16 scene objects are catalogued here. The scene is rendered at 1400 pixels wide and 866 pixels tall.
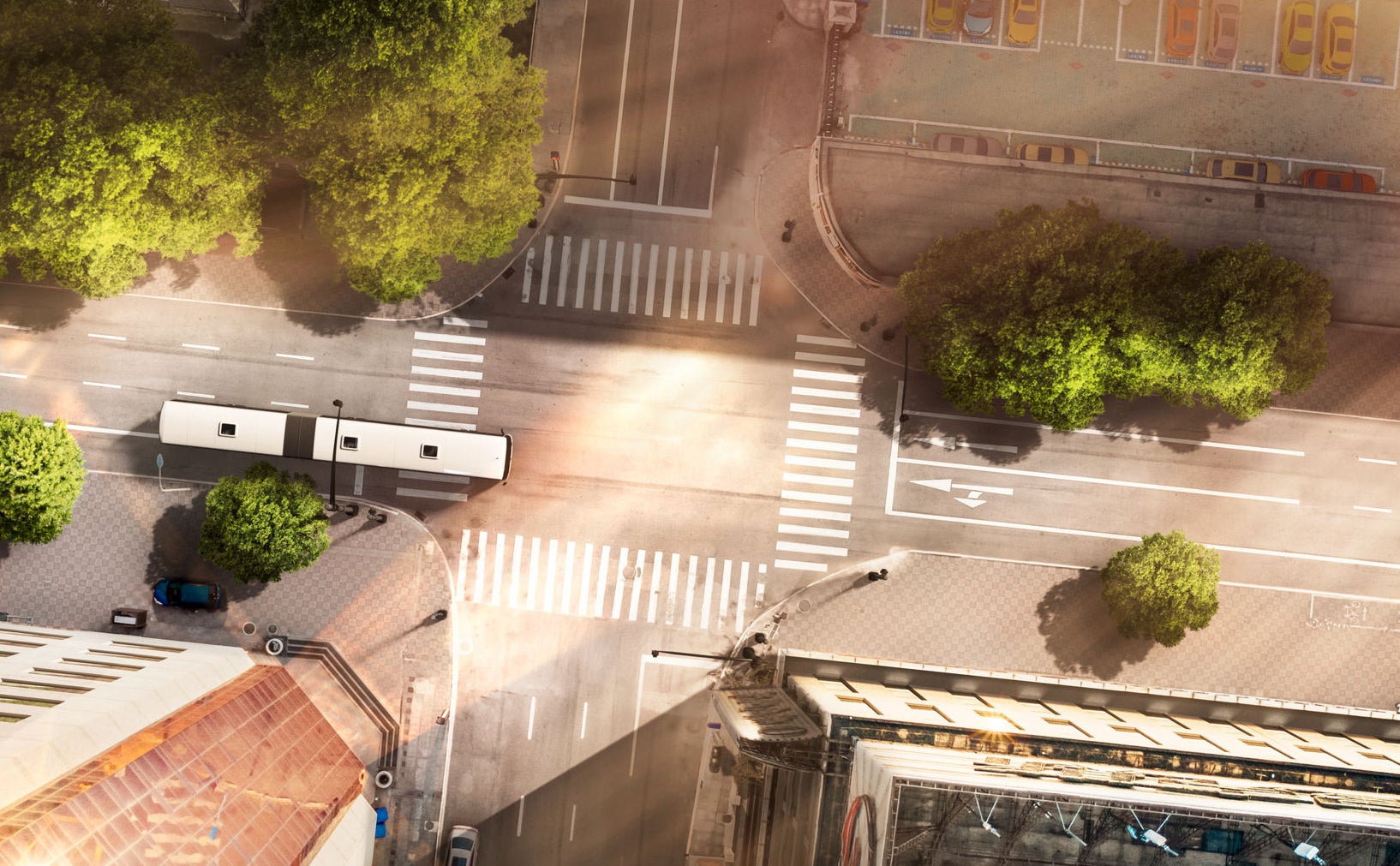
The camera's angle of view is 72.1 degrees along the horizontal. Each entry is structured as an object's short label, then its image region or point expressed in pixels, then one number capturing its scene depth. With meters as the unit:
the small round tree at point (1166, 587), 55.31
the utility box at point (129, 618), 57.94
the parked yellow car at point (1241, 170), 60.34
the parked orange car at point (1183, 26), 60.12
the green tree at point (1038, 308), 53.09
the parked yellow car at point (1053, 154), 59.91
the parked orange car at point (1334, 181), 60.38
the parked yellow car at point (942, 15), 60.03
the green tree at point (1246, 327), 53.45
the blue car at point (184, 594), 58.03
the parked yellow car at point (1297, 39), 60.38
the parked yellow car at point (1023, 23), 60.12
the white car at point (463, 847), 57.03
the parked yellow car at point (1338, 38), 60.22
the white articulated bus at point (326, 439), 56.75
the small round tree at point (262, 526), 53.78
